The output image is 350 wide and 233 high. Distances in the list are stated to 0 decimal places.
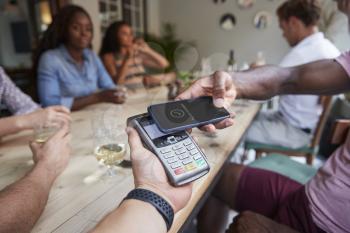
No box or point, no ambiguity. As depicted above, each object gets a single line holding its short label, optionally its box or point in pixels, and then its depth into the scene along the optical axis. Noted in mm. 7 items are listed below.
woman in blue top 1840
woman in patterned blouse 2461
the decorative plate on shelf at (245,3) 4879
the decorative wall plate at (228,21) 5062
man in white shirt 1863
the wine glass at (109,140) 793
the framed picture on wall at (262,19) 4804
